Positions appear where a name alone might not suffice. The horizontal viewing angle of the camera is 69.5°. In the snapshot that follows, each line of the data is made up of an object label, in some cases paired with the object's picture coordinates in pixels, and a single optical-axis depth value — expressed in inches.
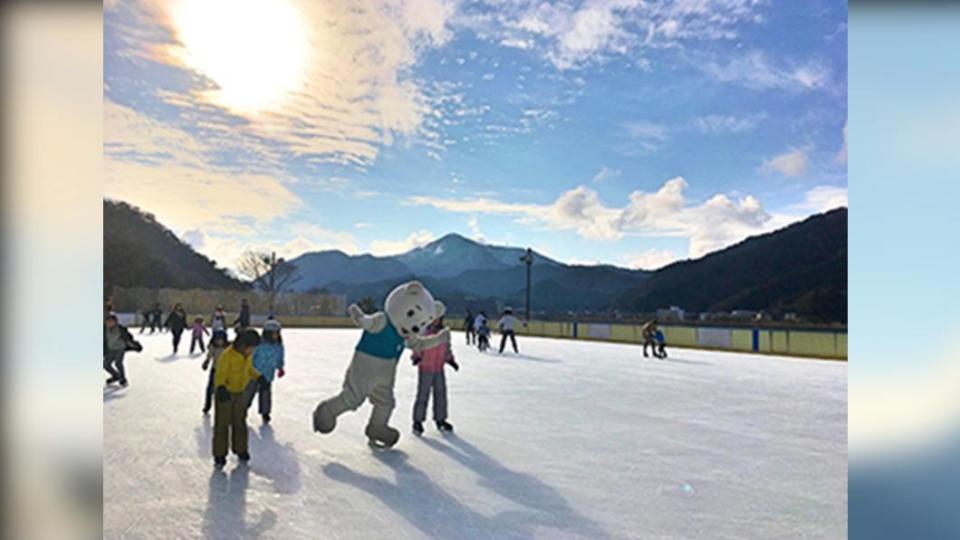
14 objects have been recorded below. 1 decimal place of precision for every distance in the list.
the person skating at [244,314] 669.6
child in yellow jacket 167.2
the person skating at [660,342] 628.5
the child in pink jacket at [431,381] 219.6
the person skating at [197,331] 576.1
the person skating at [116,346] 328.8
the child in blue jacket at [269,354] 212.4
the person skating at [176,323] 566.6
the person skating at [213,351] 214.4
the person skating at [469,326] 809.4
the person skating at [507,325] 682.7
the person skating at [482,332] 699.4
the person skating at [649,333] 641.6
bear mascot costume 191.5
